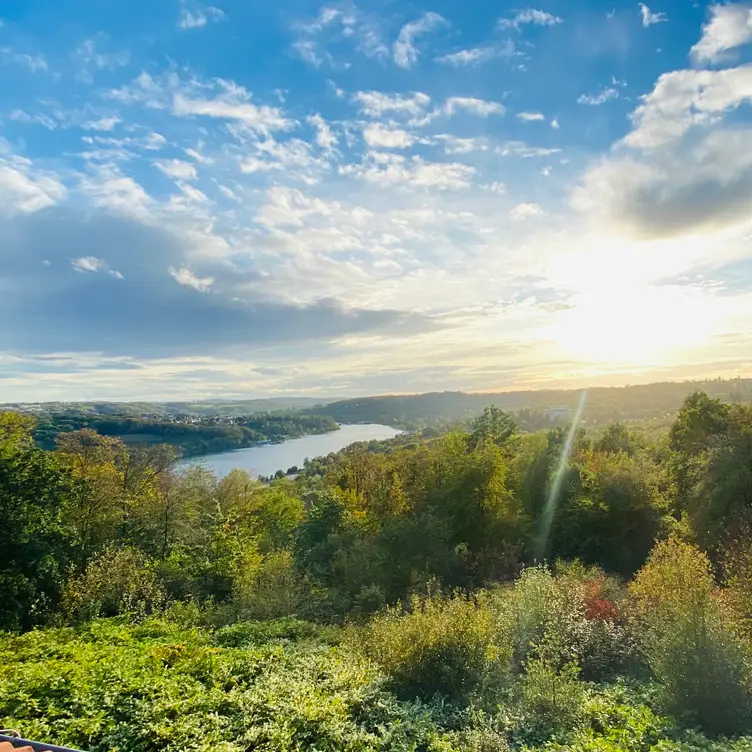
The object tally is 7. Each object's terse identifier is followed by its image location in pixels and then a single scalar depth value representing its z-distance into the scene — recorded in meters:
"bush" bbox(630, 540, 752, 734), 7.89
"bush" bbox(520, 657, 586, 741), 7.63
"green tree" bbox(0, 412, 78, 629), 14.43
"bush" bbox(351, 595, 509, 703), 9.10
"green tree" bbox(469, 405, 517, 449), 35.03
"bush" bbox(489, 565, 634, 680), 10.69
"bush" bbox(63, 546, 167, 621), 15.23
